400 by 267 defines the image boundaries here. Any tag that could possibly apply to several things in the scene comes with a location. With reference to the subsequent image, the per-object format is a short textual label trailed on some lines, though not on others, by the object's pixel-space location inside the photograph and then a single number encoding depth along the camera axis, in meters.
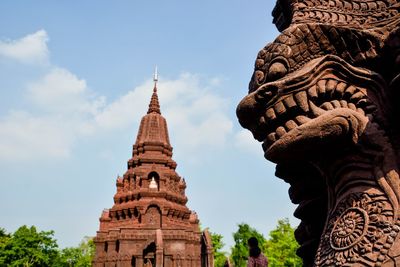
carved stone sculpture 2.39
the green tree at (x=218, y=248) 50.91
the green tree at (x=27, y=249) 39.47
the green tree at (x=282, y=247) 33.47
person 6.71
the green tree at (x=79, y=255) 56.40
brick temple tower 28.42
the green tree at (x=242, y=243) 47.41
